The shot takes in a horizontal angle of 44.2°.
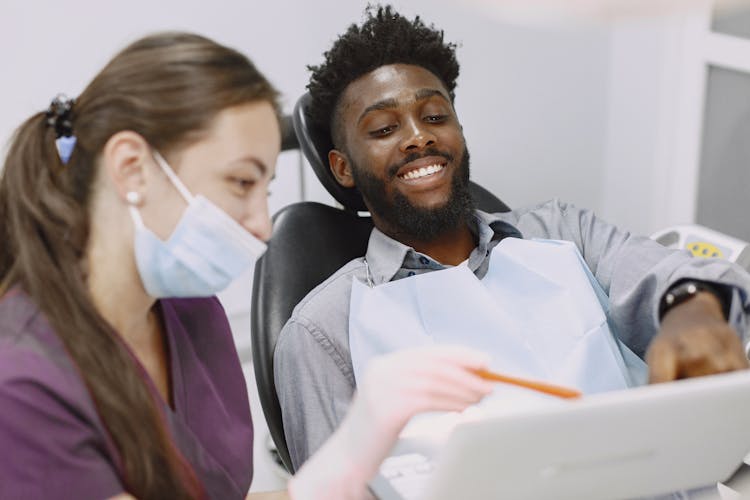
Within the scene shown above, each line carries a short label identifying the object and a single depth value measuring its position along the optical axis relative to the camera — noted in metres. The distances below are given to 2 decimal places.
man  1.41
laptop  0.80
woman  0.97
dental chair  1.49
